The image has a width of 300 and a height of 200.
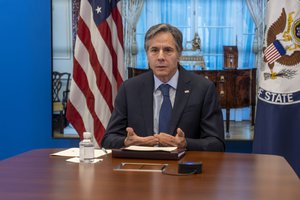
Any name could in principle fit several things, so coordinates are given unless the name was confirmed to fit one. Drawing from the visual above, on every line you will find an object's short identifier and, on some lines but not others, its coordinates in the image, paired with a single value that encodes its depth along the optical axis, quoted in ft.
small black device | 5.47
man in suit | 8.43
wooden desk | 4.43
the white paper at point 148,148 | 6.77
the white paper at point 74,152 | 7.01
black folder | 6.54
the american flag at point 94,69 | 13.61
